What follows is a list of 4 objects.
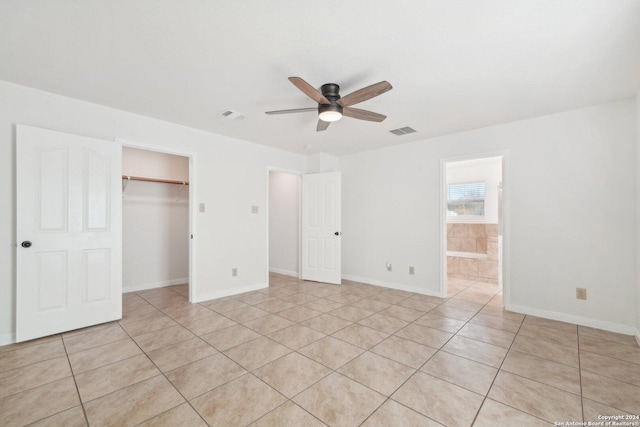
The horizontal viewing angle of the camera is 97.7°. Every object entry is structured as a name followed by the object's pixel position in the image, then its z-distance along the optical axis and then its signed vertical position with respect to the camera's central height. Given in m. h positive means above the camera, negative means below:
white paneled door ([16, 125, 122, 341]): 2.69 -0.18
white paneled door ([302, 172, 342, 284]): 5.11 -0.23
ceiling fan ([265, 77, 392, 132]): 2.24 +1.01
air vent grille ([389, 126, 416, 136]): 3.96 +1.23
